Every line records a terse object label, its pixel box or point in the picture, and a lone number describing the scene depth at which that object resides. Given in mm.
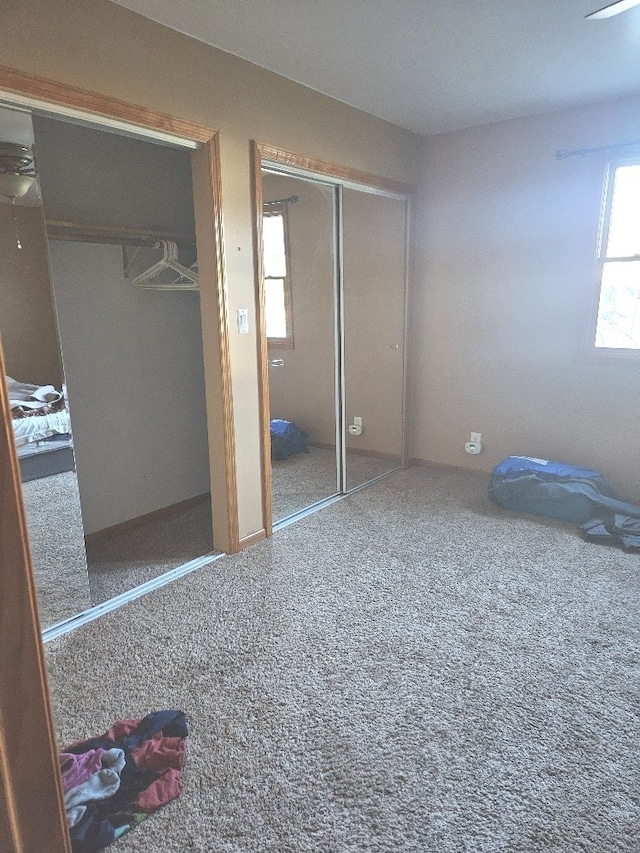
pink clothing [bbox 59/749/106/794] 1588
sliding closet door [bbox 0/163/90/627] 2195
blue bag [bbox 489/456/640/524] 3350
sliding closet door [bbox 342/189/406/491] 3887
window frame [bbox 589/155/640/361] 3391
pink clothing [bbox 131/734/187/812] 1562
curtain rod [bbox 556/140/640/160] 3262
